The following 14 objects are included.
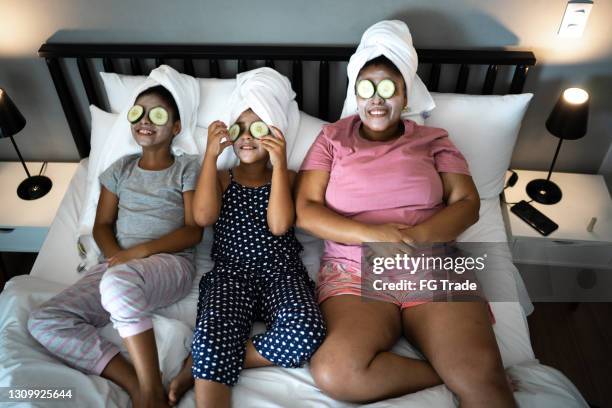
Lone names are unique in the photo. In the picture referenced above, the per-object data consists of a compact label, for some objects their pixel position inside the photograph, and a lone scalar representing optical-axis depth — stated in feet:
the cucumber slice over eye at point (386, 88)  5.02
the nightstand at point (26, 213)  6.36
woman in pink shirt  4.16
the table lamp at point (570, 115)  5.72
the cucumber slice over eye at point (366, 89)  5.03
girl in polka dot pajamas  4.20
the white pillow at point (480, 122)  5.89
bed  4.13
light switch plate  5.59
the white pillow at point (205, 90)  6.04
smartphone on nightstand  6.03
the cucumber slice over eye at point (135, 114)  5.29
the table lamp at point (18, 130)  6.05
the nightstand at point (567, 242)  6.05
